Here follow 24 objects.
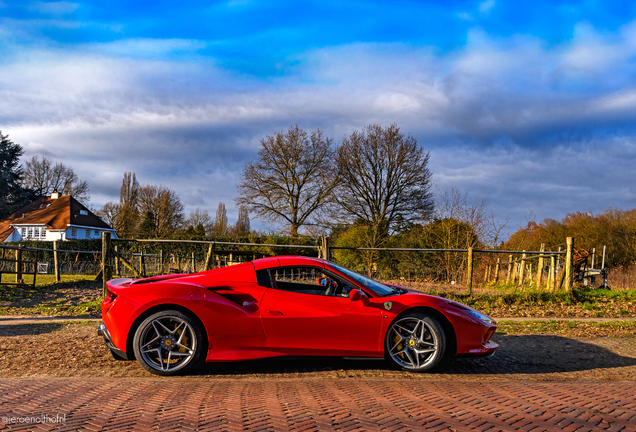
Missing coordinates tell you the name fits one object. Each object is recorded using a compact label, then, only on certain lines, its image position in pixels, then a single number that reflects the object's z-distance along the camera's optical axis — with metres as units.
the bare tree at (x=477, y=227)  17.17
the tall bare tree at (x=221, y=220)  59.53
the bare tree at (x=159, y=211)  49.03
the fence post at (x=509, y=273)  16.62
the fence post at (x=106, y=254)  10.01
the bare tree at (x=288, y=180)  33.78
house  50.03
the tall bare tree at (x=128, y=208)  51.25
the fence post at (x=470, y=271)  10.93
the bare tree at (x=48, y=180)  57.31
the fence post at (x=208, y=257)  10.75
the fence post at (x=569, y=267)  11.60
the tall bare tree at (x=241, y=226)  59.07
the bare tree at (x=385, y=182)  32.28
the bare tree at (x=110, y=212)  59.06
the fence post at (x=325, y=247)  10.75
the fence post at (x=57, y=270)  17.55
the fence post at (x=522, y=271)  14.23
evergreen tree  44.56
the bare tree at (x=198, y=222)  51.84
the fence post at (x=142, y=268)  16.09
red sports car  4.71
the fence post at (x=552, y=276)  12.16
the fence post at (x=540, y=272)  12.63
